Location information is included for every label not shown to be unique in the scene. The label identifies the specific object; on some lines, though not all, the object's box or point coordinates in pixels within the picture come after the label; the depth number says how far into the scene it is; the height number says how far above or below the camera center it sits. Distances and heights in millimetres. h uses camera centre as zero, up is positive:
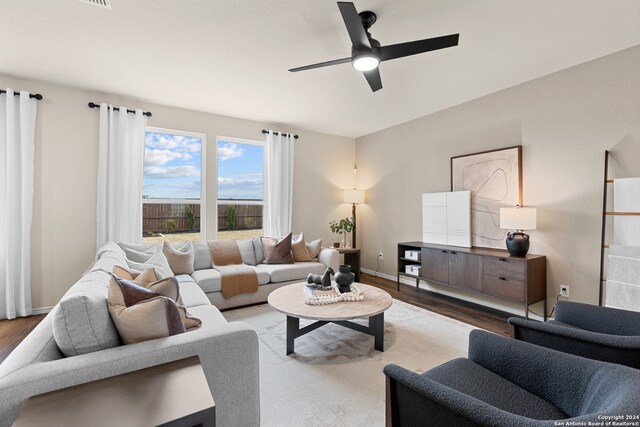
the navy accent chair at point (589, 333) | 1284 -644
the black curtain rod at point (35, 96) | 3263 +1303
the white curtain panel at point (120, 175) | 3627 +451
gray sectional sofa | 1026 -619
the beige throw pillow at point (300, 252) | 4352 -643
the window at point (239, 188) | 4656 +384
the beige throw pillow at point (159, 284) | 1671 -476
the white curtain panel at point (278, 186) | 4875 +435
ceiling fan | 1893 +1203
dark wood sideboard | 2930 -693
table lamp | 2953 -125
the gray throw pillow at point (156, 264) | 2543 -536
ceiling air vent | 2002 +1480
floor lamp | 5395 +290
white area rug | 1726 -1220
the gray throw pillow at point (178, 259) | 3500 -619
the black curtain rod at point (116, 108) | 3580 +1327
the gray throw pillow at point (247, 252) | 4180 -626
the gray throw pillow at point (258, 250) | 4266 -608
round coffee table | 2230 -820
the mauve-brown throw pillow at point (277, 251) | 4161 -605
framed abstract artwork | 3395 +344
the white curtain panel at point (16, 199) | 3145 +99
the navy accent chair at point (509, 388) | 845 -669
